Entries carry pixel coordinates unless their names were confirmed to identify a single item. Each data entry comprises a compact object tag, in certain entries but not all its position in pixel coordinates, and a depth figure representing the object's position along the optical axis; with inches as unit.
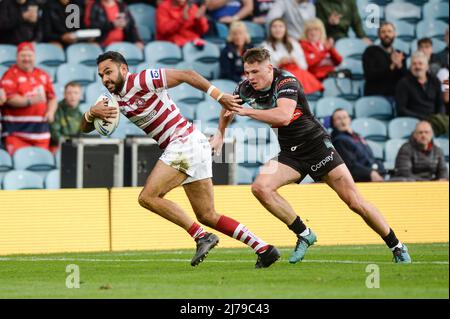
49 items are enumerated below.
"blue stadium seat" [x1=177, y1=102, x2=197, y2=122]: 775.7
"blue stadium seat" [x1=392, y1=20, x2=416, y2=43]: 927.0
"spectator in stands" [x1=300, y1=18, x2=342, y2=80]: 831.7
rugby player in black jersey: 497.4
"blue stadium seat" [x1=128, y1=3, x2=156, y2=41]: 847.1
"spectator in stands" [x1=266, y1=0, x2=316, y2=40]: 836.0
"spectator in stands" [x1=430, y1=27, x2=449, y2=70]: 862.7
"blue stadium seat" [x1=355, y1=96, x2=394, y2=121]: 845.2
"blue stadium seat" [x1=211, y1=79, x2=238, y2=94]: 793.8
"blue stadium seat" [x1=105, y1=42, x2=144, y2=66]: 804.0
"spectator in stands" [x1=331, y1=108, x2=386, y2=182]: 731.4
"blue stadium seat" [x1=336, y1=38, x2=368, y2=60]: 875.4
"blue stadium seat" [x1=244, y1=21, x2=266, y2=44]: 852.6
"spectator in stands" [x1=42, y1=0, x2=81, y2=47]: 780.6
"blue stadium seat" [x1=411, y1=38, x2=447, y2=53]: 908.0
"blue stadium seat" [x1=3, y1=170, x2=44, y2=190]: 702.5
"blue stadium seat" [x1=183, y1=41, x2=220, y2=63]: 820.6
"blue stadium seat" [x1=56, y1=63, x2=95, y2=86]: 781.9
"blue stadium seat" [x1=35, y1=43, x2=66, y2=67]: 790.5
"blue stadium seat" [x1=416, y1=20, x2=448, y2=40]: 929.5
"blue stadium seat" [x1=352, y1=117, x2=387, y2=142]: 821.2
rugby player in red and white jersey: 481.1
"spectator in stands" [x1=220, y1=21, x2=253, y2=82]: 788.0
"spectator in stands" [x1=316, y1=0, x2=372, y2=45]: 863.7
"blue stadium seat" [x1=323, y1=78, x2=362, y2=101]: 851.3
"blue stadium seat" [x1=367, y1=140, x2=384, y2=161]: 802.8
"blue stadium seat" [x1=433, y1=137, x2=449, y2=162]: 825.5
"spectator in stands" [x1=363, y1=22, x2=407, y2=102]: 831.1
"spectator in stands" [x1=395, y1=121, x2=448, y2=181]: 740.6
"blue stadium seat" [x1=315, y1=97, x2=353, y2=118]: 810.2
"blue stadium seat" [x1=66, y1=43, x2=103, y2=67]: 796.0
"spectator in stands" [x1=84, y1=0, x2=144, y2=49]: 792.9
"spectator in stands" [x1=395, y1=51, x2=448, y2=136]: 828.0
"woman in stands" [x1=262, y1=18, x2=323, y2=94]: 789.9
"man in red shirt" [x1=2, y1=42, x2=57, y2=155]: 715.4
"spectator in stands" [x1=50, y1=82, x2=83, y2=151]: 721.0
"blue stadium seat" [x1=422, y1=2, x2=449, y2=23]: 938.1
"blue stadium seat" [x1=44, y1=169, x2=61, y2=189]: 713.6
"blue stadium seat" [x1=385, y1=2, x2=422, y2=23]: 932.6
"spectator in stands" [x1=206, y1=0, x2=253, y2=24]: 852.6
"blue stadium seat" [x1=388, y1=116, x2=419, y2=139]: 830.5
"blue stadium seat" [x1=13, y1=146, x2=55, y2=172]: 717.9
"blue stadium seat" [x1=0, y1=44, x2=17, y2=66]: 770.8
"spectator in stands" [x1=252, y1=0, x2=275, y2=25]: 873.5
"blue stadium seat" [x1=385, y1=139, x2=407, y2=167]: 807.7
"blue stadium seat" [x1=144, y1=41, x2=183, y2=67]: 815.1
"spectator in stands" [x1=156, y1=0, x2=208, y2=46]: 810.8
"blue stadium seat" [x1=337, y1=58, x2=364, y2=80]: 869.8
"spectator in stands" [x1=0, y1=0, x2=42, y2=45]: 765.9
